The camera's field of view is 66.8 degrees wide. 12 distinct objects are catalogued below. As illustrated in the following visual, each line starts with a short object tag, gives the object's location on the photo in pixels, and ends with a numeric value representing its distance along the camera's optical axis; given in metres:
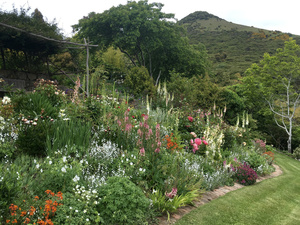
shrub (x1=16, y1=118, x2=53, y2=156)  4.16
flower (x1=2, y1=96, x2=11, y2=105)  5.36
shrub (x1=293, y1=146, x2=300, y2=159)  16.61
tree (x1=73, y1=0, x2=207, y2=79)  19.53
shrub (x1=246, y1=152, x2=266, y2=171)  7.14
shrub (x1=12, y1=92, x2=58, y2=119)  5.44
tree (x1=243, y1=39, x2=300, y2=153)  18.98
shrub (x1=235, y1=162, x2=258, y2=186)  5.92
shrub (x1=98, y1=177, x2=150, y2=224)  2.69
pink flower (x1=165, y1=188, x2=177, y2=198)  3.51
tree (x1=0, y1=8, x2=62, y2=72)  11.58
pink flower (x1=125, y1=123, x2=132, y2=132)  4.37
